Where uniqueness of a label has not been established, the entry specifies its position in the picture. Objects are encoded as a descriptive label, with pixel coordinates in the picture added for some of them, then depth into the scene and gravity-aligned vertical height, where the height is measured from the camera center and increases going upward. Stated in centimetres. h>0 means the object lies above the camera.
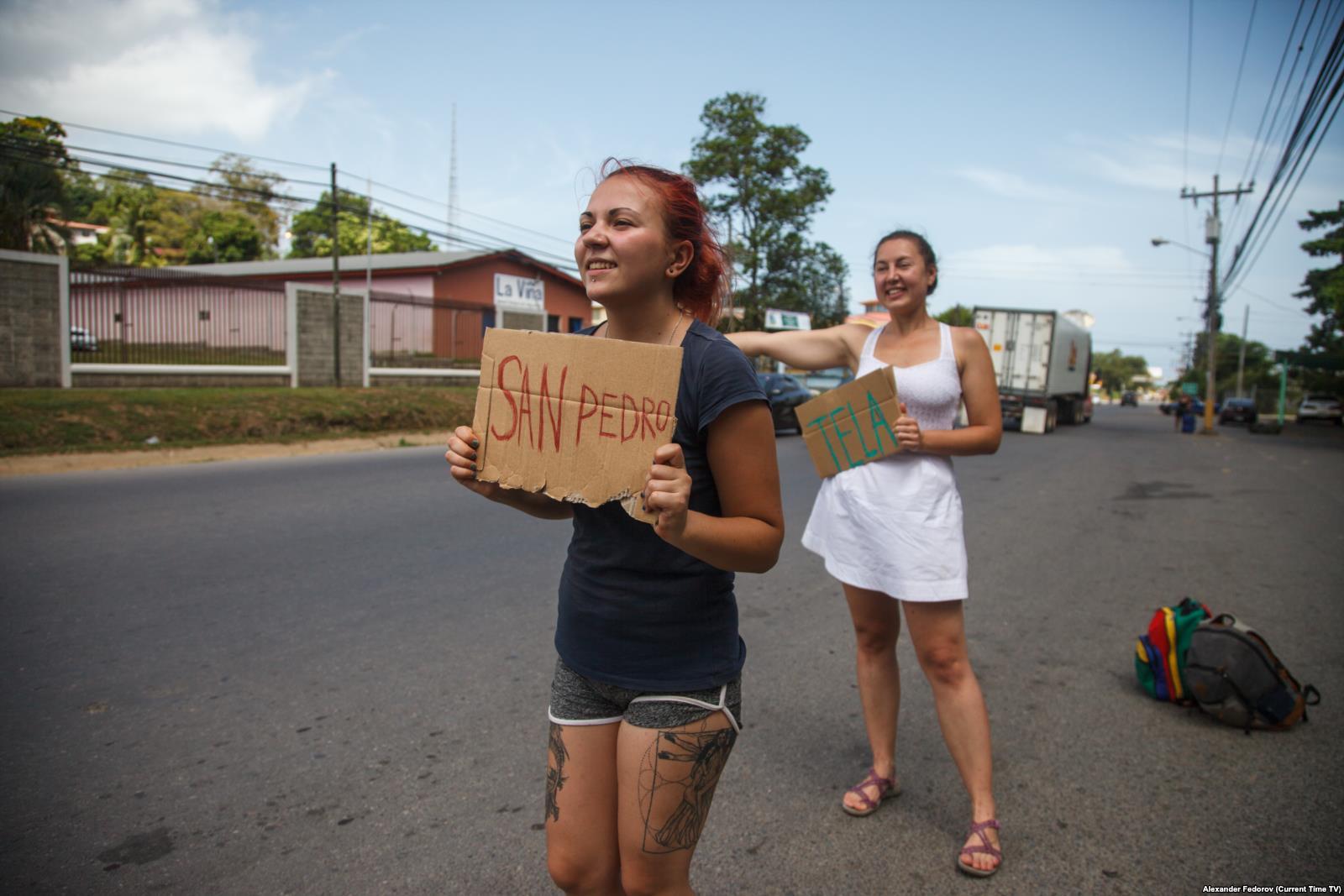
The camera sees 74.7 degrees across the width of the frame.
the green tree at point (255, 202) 5631 +980
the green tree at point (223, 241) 5047 +615
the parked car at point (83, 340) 1475 +0
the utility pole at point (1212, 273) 3200 +453
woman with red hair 167 -49
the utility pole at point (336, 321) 1939 +67
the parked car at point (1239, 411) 4403 -101
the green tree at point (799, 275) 3569 +406
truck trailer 2702 +67
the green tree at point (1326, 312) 2649 +311
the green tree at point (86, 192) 6672 +1155
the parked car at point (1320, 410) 4631 -80
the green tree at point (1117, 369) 14038 +277
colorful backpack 401 -121
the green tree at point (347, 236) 5250 +742
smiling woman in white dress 274 -48
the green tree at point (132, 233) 4575 +573
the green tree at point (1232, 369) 8100 +211
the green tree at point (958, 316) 3888 +295
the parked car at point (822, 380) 2581 -23
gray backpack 375 -125
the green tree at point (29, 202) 2812 +472
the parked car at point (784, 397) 1983 -59
